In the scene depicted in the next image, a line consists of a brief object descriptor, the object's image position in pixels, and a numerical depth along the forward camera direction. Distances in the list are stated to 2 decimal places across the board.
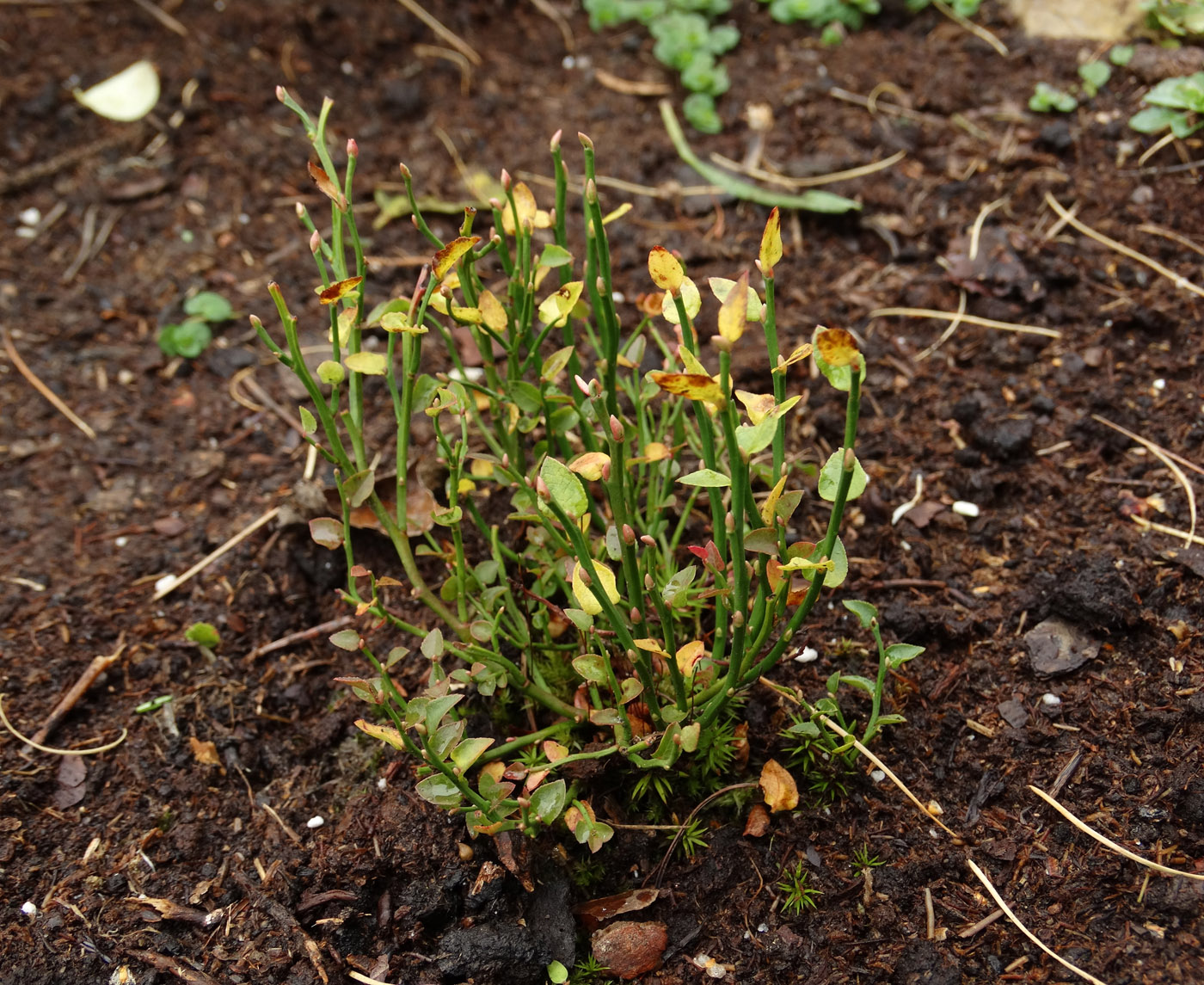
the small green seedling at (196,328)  0.98
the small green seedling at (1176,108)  0.97
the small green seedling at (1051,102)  1.00
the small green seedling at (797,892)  0.83
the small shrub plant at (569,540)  0.79
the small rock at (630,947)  0.82
